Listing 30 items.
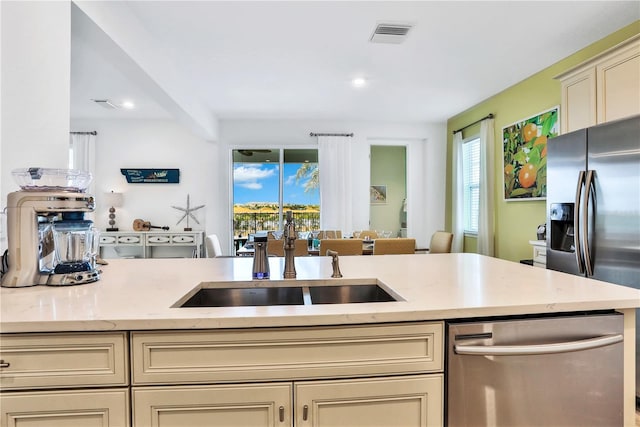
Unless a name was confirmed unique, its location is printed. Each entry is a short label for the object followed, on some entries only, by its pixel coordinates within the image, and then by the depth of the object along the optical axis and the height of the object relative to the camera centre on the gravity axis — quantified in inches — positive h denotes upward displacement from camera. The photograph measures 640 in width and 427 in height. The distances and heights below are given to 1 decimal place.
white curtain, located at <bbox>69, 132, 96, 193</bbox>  215.8 +39.5
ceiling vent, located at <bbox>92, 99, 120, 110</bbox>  179.9 +59.4
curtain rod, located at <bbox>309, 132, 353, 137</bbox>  225.1 +52.2
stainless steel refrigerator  76.3 +2.5
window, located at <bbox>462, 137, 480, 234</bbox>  199.1 +19.0
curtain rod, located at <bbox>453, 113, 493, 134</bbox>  178.7 +51.4
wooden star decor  224.5 +1.0
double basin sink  54.2 -12.8
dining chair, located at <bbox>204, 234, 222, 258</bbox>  150.3 -14.8
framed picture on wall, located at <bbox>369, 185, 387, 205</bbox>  246.6 +13.9
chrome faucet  55.7 -5.7
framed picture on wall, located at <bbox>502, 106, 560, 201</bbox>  142.5 +26.7
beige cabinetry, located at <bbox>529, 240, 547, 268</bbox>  123.0 -14.7
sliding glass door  231.5 +16.6
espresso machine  45.8 -3.0
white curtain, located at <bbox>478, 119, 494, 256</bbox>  179.0 +12.3
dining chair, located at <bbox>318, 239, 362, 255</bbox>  129.0 -12.3
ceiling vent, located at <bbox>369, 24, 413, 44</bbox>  109.3 +59.5
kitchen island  35.8 -13.3
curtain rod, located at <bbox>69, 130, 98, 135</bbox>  215.6 +51.0
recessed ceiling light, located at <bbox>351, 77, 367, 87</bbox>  153.3 +60.1
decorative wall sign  221.0 +24.4
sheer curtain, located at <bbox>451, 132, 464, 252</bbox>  208.8 +9.2
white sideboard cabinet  208.8 -18.7
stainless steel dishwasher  39.5 -18.8
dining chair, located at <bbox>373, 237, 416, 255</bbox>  133.9 -12.8
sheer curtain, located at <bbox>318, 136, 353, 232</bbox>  224.7 +21.9
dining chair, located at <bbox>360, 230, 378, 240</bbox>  188.0 -12.0
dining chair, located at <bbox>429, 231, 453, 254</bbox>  153.3 -13.5
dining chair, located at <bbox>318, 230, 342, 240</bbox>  177.5 -11.5
